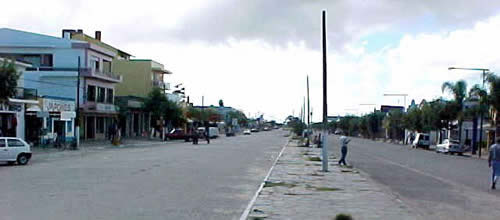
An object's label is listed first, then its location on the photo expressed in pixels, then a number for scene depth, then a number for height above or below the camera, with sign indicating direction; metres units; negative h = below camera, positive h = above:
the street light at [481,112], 58.77 +1.22
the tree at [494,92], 58.97 +2.82
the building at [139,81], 92.70 +5.74
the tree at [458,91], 74.25 +3.65
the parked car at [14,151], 31.34 -1.33
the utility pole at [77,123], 50.81 -0.09
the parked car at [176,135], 85.39 -1.51
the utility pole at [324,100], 30.69 +1.05
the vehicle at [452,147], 65.04 -2.10
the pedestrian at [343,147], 36.13 -1.18
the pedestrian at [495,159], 22.44 -1.08
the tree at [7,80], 35.81 +2.16
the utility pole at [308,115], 74.53 +0.98
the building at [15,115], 48.16 +0.44
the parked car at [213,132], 98.30 -1.31
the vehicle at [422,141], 82.50 -1.91
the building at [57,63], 66.69 +5.68
